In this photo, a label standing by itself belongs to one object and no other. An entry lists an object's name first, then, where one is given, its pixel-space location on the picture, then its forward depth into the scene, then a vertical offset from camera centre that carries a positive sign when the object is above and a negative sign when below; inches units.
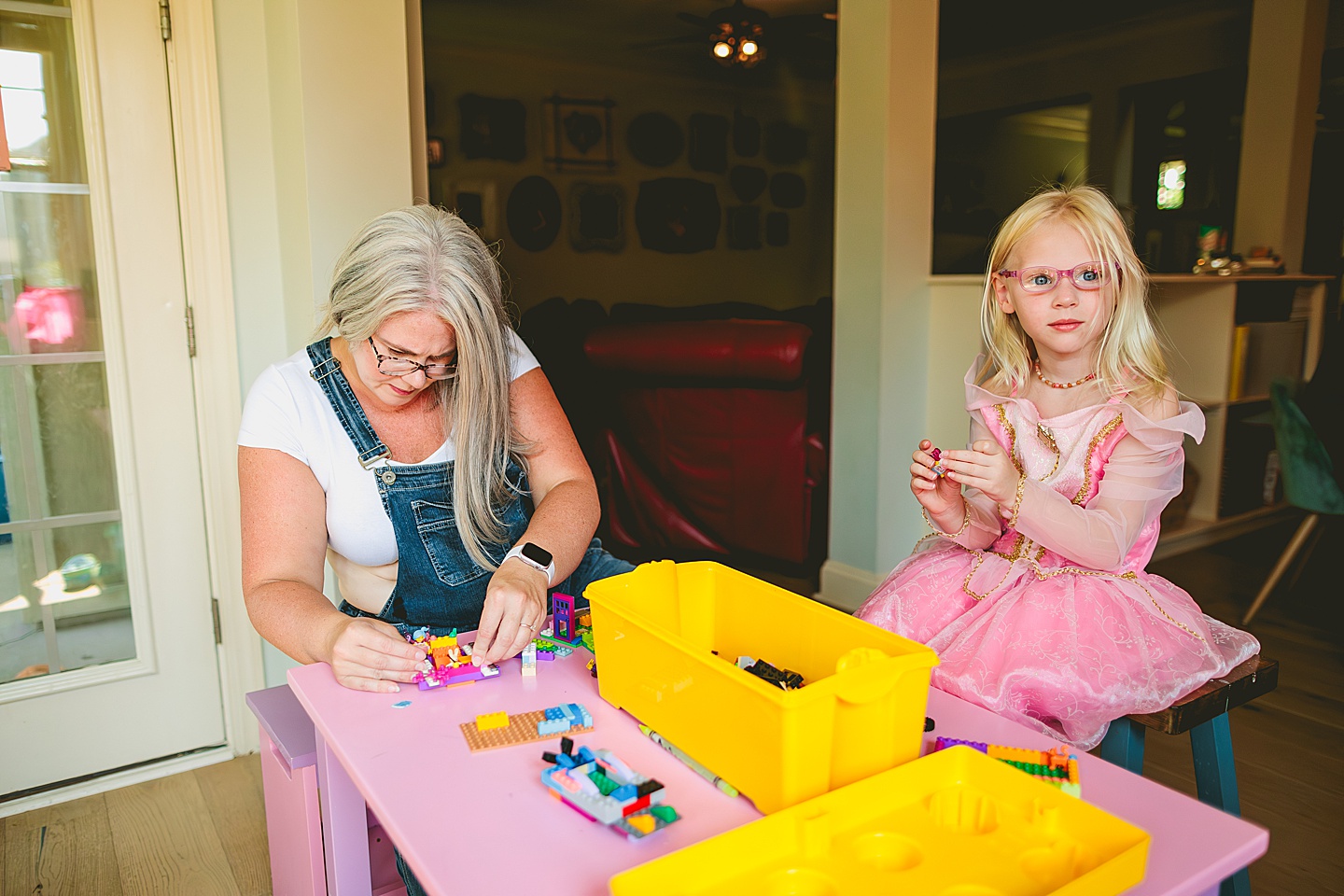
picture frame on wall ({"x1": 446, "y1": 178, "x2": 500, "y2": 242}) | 273.9 +18.2
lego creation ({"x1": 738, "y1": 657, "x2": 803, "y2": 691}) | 38.2 -15.9
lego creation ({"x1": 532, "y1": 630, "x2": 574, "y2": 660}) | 51.6 -19.8
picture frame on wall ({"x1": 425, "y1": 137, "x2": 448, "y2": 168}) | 269.0 +31.4
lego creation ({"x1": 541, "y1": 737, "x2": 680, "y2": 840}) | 34.7 -19.1
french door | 83.0 -12.7
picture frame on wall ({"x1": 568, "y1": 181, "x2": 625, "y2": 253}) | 287.9 +15.0
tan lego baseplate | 41.1 -19.6
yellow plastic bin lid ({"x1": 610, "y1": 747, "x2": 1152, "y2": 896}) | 29.4 -18.2
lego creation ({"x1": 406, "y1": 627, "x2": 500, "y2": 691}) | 47.3 -19.4
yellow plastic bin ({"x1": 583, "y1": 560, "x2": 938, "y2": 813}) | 33.8 -16.0
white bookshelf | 160.6 -16.5
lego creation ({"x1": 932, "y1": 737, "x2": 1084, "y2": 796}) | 36.6 -18.7
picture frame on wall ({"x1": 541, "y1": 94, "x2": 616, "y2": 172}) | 286.4 +39.0
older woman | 57.0 -11.9
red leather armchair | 134.3 -24.8
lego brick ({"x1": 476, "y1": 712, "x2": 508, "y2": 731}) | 42.6 -19.5
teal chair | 122.1 -24.2
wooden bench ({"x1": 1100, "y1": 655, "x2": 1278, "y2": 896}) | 49.5 -23.9
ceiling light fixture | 226.8 +54.1
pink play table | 32.3 -19.7
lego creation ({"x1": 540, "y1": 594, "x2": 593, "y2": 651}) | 52.7 -19.1
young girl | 50.7 -13.5
